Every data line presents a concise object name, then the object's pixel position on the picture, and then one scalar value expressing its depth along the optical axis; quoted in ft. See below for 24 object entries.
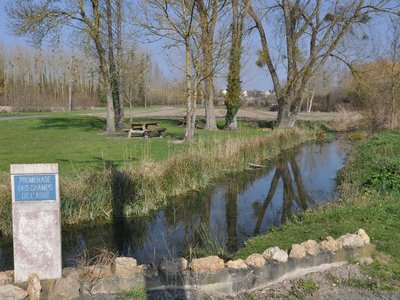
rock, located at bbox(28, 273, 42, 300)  13.23
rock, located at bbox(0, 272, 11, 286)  14.24
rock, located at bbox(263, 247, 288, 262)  16.21
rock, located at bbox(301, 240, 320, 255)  16.98
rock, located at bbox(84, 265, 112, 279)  14.42
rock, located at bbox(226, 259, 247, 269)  15.58
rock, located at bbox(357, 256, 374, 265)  17.43
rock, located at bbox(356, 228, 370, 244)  18.40
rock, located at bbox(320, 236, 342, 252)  17.38
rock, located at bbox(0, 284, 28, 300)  12.89
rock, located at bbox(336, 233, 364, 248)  17.88
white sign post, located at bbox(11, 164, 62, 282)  13.91
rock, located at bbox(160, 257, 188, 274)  15.03
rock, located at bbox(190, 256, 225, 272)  15.29
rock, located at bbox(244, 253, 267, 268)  15.89
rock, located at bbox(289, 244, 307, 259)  16.55
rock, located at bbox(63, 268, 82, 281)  14.37
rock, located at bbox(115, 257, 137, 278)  14.66
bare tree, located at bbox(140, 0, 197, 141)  53.88
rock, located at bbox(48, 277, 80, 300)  13.69
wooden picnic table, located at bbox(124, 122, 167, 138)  66.03
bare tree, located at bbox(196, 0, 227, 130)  56.29
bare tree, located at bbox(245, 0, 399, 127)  87.86
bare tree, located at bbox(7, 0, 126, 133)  72.59
